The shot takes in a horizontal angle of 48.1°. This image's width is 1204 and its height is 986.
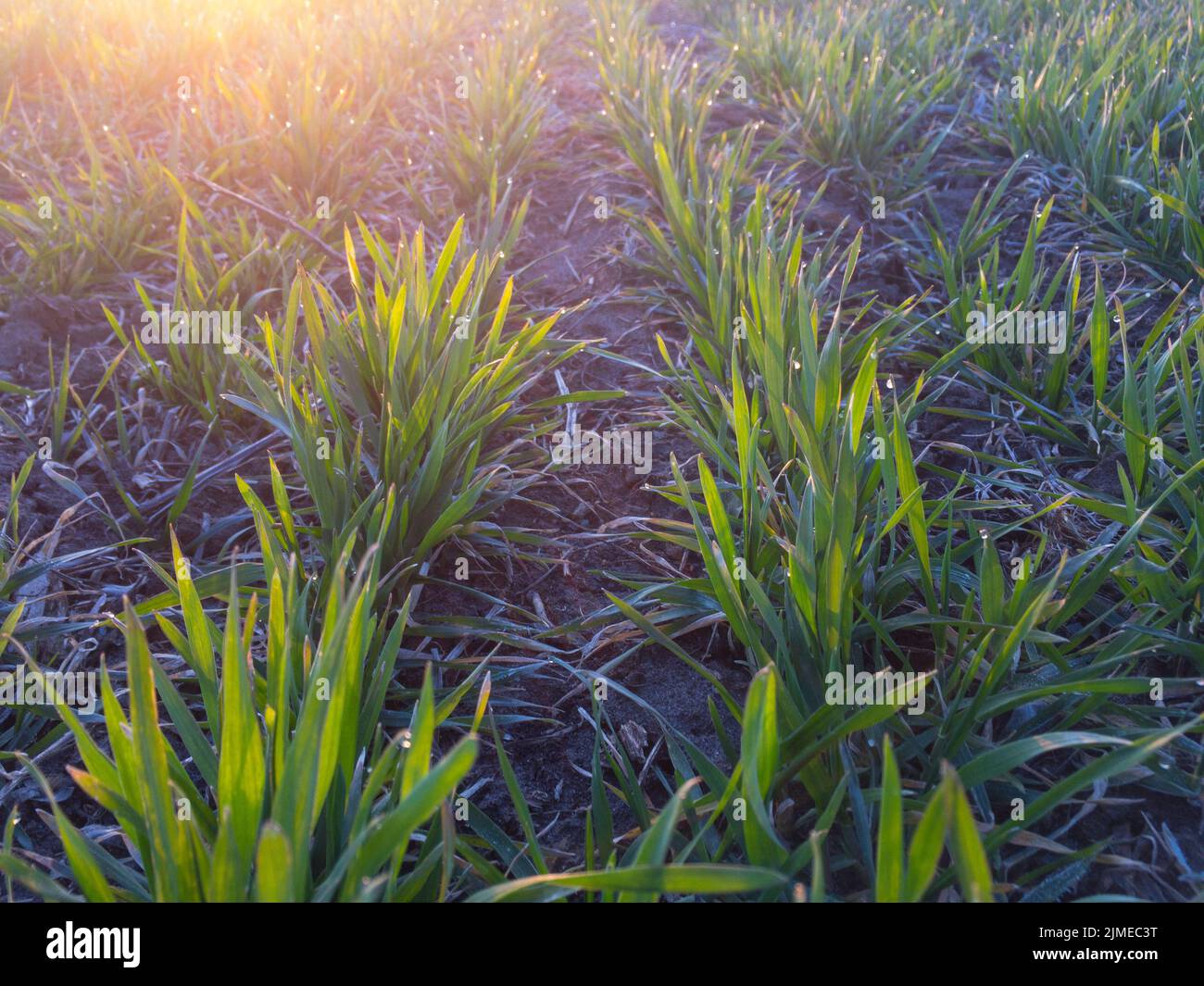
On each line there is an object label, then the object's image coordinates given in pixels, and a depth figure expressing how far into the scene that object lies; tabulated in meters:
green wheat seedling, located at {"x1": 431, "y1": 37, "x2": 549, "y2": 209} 0.93
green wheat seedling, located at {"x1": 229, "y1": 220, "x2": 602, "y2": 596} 0.54
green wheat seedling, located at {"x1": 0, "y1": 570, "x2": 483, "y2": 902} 0.36
